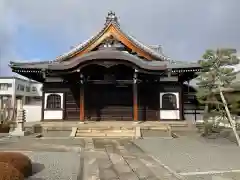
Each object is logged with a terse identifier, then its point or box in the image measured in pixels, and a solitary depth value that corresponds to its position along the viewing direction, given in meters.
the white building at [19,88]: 47.74
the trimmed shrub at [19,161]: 5.01
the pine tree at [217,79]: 9.92
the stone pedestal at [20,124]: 13.01
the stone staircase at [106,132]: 12.73
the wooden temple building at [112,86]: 15.83
